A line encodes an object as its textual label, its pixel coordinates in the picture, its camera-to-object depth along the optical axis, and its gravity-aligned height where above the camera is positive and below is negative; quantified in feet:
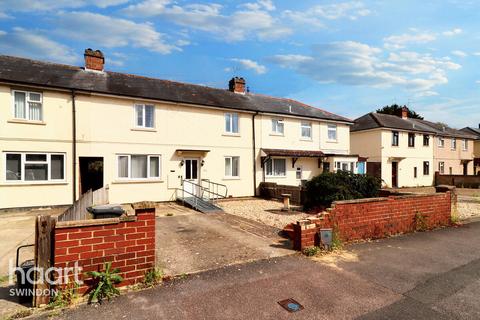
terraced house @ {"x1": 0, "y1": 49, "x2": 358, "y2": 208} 39.91 +4.36
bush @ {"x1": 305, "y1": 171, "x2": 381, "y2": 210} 37.73 -3.93
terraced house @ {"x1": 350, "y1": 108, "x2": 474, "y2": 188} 87.61 +3.97
